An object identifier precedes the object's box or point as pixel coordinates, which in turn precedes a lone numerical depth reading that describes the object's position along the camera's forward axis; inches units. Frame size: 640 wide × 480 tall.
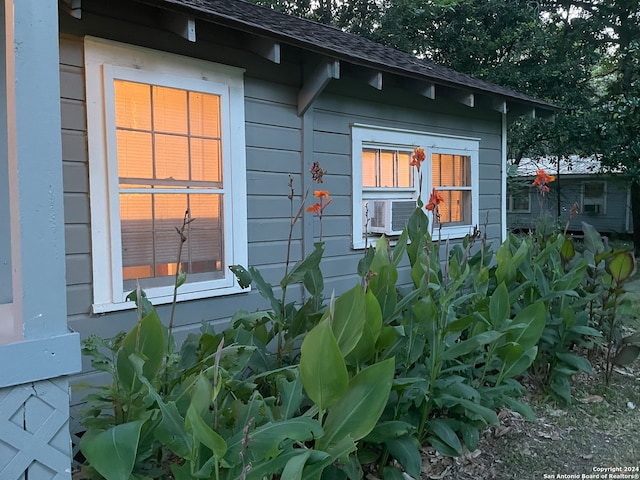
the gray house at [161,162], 73.3
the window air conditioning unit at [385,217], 201.8
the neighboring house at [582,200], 706.2
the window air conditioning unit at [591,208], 762.2
